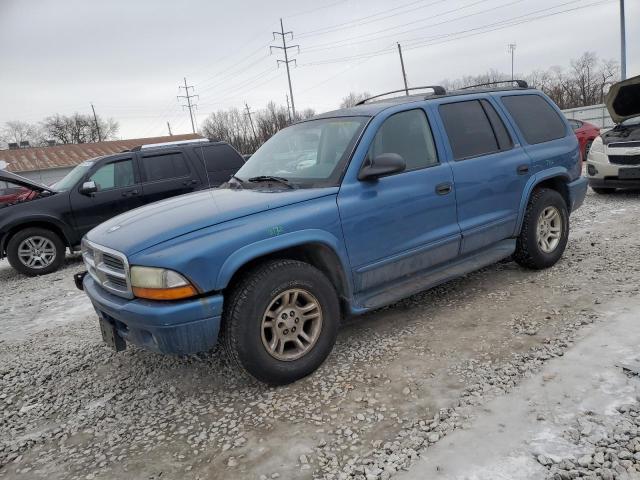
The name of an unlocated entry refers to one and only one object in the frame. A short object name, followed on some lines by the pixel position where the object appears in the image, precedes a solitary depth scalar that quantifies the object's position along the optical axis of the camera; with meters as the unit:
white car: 8.21
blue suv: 2.86
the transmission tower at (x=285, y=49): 41.19
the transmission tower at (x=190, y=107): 58.56
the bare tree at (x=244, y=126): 54.50
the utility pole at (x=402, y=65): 41.41
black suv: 7.35
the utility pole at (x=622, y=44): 25.58
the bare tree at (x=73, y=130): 69.50
